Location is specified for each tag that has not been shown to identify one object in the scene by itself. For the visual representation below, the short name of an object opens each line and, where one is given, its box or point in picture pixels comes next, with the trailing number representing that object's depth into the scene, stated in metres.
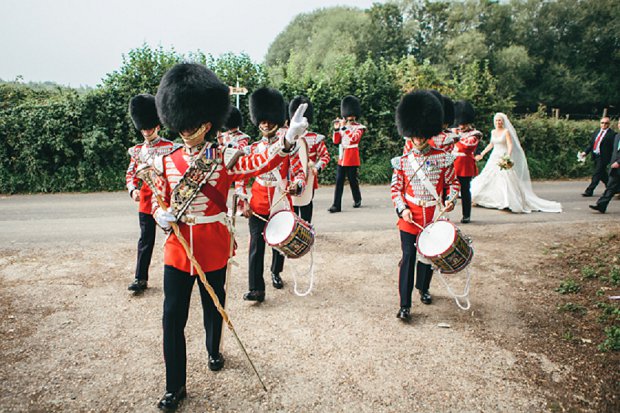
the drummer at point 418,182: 4.35
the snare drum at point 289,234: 4.10
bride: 9.10
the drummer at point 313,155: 5.89
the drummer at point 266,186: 4.79
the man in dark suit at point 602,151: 10.93
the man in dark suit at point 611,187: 8.97
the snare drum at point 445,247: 3.93
